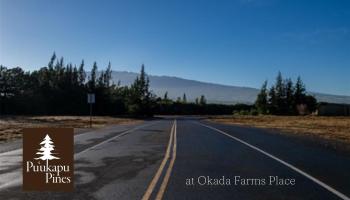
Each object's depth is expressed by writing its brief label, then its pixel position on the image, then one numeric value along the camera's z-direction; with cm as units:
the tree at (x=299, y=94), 12388
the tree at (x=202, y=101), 12889
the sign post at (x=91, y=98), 4795
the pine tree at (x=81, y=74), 11326
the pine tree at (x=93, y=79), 10338
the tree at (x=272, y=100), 11869
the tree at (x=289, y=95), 12268
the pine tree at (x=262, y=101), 11736
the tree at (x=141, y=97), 9725
